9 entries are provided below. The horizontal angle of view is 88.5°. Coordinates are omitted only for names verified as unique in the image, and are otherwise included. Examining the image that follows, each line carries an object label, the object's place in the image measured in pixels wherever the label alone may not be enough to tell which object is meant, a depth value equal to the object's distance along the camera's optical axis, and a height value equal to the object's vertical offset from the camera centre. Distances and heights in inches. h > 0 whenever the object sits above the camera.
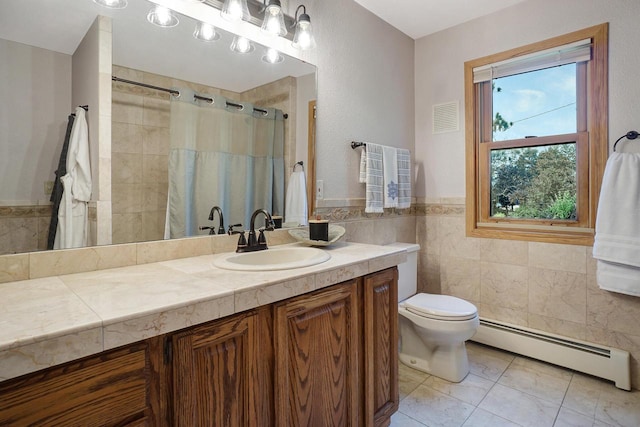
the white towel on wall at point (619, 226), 72.2 -3.1
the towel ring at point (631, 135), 74.4 +17.7
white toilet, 75.9 -27.7
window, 81.4 +20.3
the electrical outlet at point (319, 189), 79.2 +5.9
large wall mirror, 42.4 +15.8
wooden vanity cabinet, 27.1 -17.1
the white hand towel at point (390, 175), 92.4 +10.9
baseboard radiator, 76.0 -35.2
